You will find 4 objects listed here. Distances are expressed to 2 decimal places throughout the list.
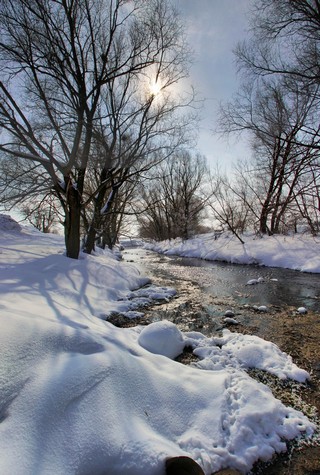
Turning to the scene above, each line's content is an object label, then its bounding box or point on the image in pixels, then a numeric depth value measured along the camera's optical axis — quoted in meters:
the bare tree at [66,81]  7.49
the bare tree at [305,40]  5.88
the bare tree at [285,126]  5.48
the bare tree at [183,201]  29.45
